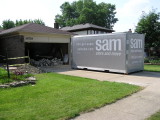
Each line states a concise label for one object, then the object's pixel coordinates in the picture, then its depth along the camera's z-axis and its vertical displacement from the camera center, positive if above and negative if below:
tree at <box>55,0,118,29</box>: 54.44 +13.09
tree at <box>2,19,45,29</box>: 46.00 +7.73
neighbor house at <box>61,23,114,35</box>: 33.09 +4.55
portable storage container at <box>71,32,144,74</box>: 11.99 +0.13
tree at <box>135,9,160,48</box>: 23.48 +3.30
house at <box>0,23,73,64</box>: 15.91 +1.26
